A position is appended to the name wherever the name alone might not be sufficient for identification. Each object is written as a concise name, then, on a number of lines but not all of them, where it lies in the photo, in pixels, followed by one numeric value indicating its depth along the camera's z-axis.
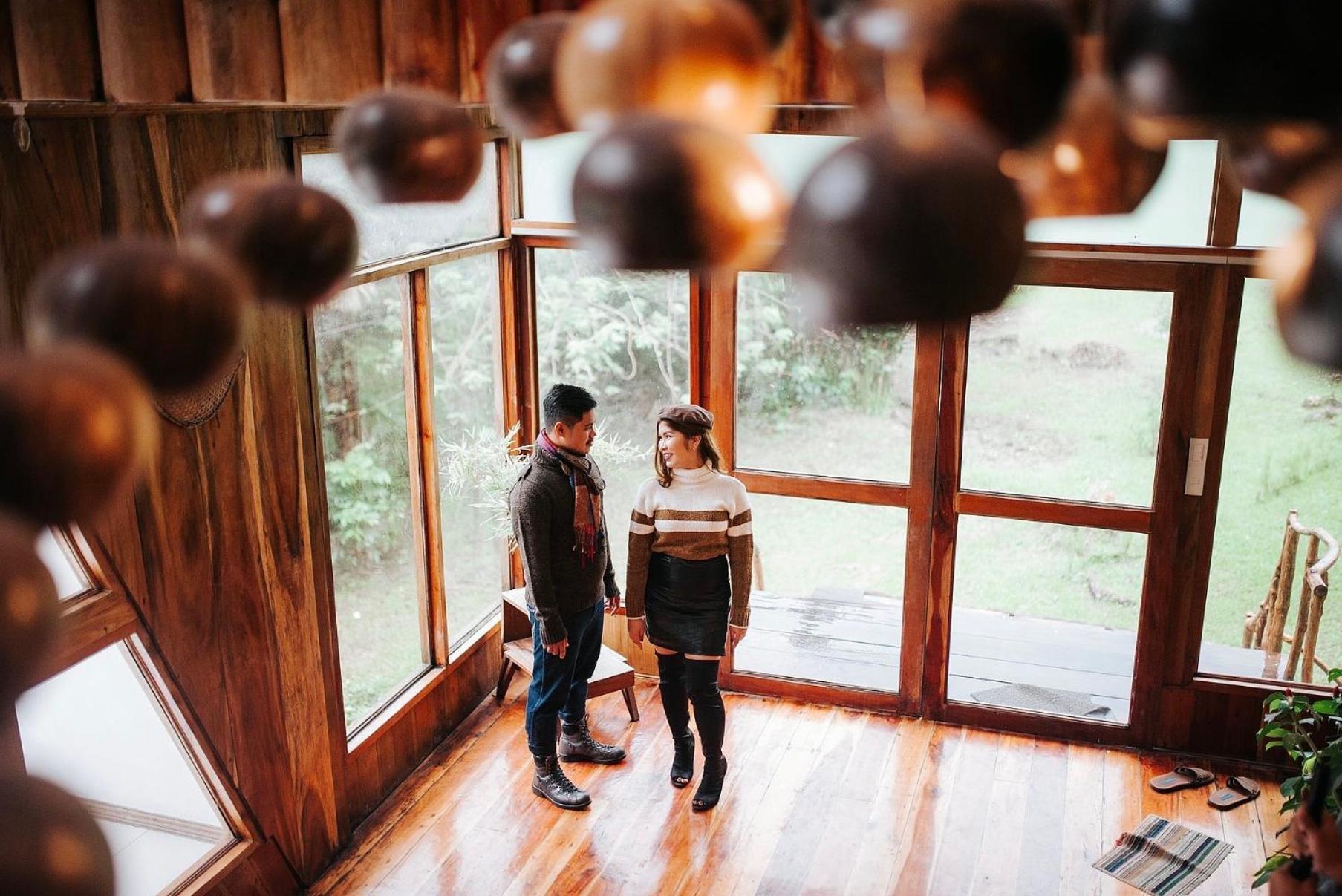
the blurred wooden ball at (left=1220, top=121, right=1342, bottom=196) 0.66
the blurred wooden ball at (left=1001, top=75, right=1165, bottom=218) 0.85
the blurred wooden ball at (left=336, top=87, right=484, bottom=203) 0.90
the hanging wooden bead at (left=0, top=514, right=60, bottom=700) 0.55
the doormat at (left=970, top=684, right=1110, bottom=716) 4.38
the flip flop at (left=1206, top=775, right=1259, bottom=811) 3.91
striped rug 3.48
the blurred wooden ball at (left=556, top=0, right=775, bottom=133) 0.65
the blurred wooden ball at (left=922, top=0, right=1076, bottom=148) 0.64
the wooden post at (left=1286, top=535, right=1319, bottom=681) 3.96
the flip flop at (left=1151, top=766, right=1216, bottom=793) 4.02
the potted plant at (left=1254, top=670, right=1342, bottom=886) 3.00
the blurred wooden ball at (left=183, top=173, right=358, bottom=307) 0.80
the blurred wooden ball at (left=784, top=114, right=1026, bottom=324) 0.52
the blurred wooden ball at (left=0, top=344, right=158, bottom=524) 0.55
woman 3.70
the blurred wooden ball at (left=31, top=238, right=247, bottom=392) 0.66
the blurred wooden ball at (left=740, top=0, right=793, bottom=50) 0.79
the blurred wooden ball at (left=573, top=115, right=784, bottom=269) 0.61
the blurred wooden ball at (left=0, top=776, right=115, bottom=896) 0.51
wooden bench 4.28
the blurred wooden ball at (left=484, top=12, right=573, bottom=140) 0.86
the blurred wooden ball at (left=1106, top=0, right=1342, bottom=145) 0.53
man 3.68
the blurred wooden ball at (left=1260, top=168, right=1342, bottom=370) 0.50
